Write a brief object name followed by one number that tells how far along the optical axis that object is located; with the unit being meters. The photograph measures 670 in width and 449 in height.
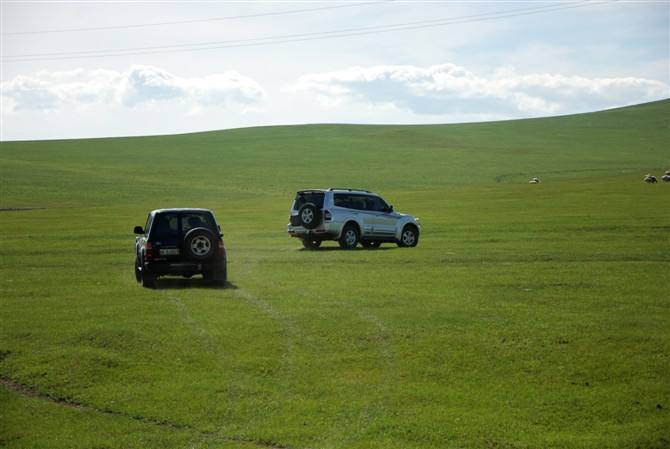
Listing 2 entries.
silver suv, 33.38
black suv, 23.33
